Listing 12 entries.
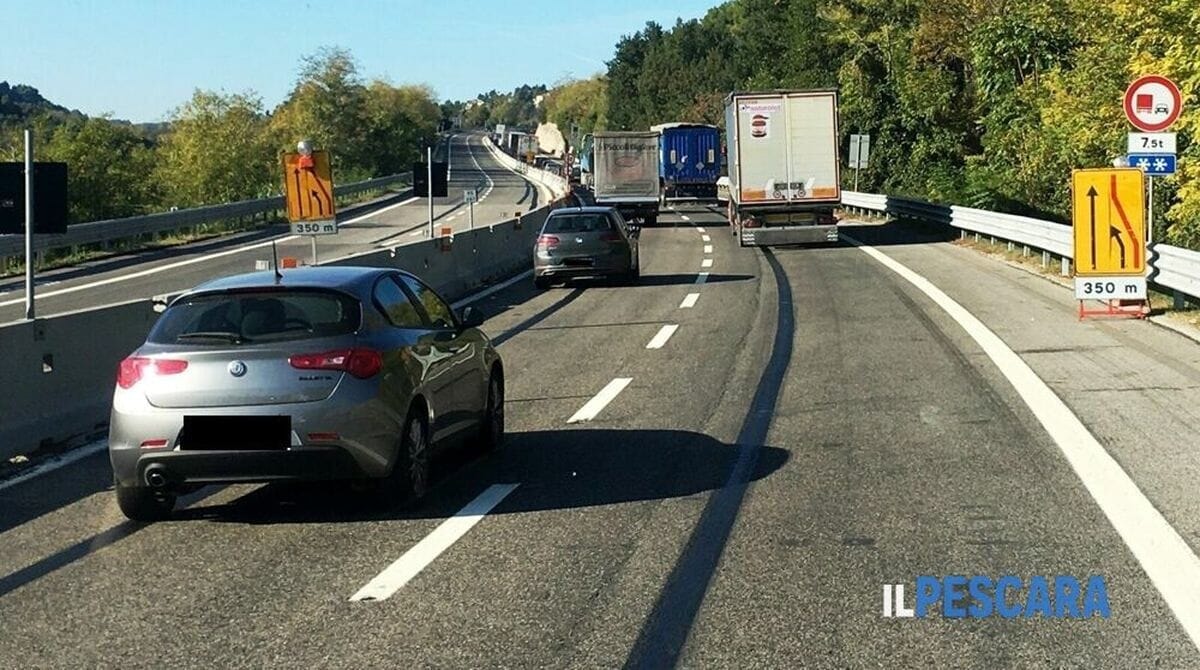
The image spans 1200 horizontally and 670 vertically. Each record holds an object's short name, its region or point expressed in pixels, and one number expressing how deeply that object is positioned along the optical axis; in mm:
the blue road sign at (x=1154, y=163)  16766
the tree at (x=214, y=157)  81938
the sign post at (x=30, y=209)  10766
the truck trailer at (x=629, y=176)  45344
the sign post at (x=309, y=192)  21703
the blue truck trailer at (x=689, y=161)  56281
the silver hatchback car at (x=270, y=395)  7250
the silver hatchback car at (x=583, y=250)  24297
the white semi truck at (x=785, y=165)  32406
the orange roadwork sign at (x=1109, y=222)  16359
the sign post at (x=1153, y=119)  16500
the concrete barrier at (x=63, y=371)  9648
